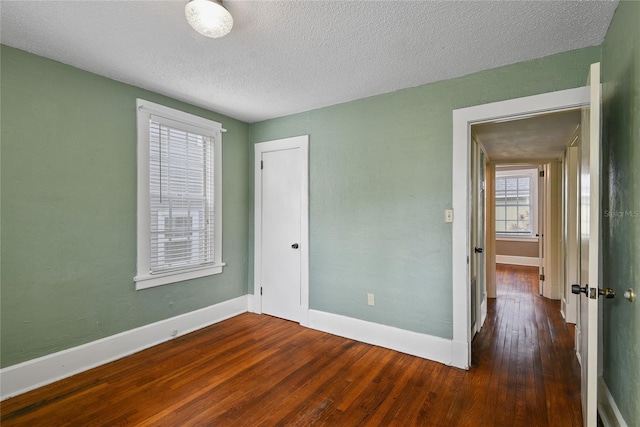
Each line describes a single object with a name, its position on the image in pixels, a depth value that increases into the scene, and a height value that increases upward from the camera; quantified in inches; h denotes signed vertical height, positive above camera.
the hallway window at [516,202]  299.0 +12.5
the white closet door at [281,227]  143.2 -5.9
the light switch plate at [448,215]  104.2 +0.0
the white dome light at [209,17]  64.6 +43.2
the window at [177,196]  115.8 +8.0
